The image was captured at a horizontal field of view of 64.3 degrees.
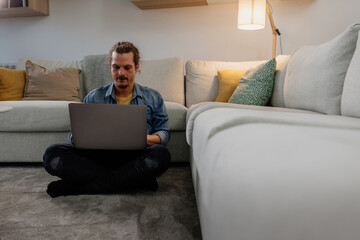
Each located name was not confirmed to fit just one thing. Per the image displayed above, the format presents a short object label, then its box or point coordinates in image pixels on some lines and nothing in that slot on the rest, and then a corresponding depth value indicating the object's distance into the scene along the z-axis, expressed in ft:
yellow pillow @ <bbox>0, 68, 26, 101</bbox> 7.76
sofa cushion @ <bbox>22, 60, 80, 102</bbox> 8.08
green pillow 6.13
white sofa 0.91
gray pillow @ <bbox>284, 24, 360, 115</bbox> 3.76
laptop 3.90
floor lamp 7.13
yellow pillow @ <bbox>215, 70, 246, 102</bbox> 7.33
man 4.44
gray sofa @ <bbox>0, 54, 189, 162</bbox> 6.22
